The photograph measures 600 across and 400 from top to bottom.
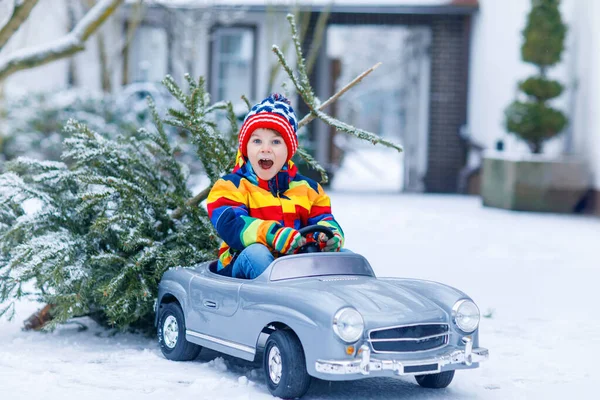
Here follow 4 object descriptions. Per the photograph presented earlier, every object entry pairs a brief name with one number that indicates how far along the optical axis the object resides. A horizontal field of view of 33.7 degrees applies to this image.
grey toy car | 4.16
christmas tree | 5.49
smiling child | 4.86
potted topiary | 14.21
